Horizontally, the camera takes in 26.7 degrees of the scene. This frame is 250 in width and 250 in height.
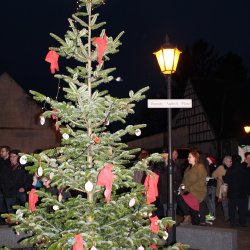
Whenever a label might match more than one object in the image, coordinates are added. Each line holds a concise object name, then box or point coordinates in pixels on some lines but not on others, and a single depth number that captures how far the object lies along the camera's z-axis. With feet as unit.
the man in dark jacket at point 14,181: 41.39
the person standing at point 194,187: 39.60
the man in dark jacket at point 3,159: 41.45
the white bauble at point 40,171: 18.74
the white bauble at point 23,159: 18.81
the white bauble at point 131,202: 18.92
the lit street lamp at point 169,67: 31.96
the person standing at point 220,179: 47.47
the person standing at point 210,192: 48.71
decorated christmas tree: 19.02
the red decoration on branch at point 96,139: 19.16
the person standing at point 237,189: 42.78
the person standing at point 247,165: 43.81
